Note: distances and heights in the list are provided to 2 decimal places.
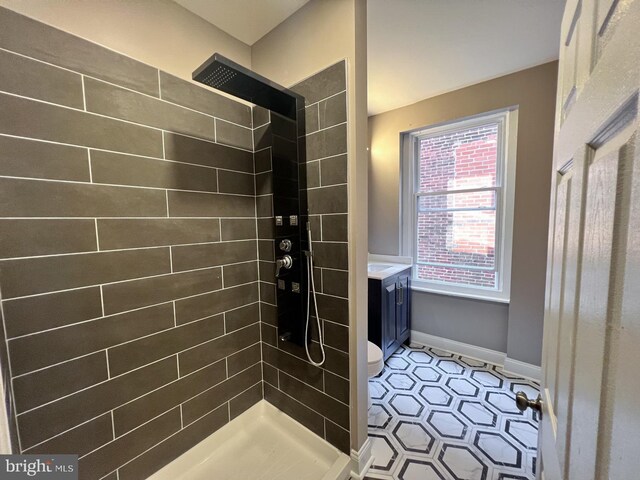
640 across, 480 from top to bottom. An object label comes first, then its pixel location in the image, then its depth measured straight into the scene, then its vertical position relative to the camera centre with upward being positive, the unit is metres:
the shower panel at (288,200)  1.32 +0.12
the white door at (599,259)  0.27 -0.06
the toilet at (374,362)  1.65 -0.94
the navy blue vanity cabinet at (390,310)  2.20 -0.86
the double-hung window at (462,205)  2.26 +0.13
